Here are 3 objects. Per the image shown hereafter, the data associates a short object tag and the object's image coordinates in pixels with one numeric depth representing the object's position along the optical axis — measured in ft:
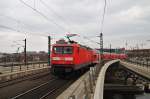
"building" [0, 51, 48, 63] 171.36
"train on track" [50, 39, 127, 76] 77.10
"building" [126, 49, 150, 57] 408.10
